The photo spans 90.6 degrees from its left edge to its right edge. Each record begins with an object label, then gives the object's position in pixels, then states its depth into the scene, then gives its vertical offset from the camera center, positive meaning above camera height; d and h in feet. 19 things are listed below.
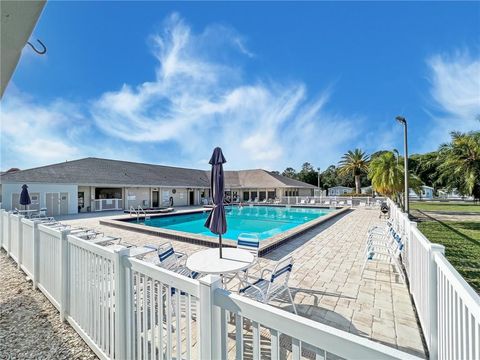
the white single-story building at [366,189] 163.08 -5.51
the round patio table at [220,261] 12.26 -4.45
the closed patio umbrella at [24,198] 44.06 -2.25
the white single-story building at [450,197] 149.89 -10.97
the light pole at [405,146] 32.91 +4.99
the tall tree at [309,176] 179.63 +4.65
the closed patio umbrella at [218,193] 15.07 -0.62
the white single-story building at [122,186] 59.72 -0.46
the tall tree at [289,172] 208.23 +9.70
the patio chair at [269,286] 11.58 -5.33
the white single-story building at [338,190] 166.30 -5.86
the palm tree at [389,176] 53.52 +1.19
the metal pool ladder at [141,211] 55.44 -7.44
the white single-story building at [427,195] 160.30 -9.91
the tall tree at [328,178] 185.57 +3.07
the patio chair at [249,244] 18.72 -4.89
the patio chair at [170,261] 14.12 -4.84
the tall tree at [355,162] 122.62 +10.16
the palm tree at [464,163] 33.42 +2.55
